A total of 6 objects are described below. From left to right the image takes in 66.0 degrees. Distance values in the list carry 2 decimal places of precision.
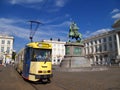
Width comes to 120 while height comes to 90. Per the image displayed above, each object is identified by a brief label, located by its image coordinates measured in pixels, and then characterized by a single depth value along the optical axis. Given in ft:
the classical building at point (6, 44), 172.94
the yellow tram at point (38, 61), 22.63
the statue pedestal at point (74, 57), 52.76
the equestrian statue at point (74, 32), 61.53
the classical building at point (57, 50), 191.36
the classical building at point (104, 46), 143.13
